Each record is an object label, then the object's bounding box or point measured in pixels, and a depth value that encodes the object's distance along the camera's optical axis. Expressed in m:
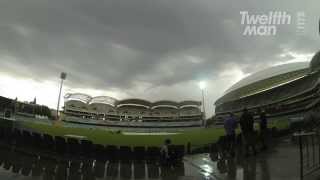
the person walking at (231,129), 8.07
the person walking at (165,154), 7.22
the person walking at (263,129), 7.70
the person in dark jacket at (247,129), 6.89
